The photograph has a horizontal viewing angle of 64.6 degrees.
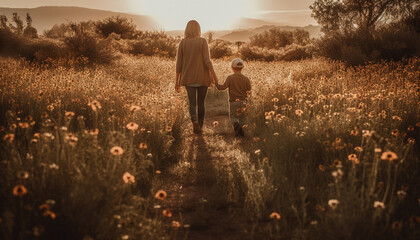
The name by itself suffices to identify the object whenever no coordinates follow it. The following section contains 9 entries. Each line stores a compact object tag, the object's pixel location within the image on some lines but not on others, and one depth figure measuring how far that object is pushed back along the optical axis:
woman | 5.77
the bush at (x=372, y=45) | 11.48
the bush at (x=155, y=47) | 21.22
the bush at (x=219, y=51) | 24.48
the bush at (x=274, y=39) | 30.17
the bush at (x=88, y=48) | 12.94
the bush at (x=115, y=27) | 28.50
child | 6.02
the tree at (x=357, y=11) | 23.34
